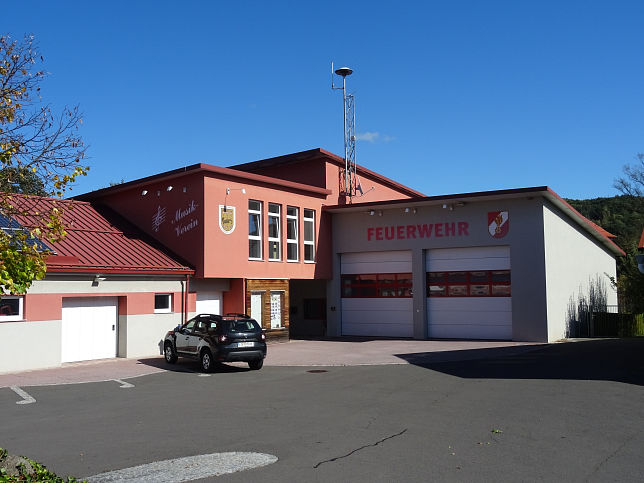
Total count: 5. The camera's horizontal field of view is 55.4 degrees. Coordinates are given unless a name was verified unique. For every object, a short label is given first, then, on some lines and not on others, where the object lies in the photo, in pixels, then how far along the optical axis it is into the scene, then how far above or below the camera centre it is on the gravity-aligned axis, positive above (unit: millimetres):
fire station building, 19594 +1148
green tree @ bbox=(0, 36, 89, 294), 6055 +1163
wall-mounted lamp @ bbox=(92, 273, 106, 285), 19053 +513
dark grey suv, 16328 -1299
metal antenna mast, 28750 +6078
